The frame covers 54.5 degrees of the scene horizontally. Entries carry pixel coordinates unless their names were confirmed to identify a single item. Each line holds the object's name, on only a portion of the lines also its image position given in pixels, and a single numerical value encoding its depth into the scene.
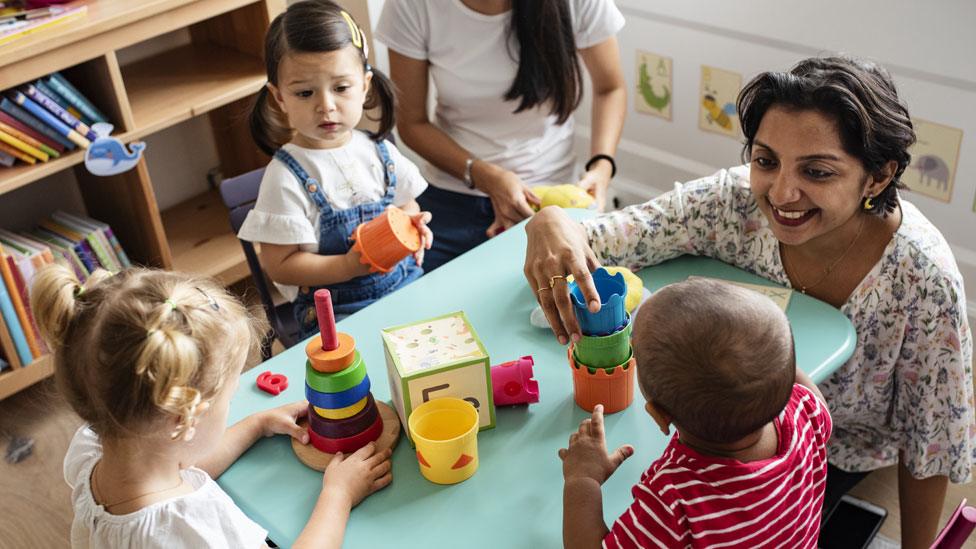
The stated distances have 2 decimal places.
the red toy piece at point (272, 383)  1.48
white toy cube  1.30
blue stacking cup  1.32
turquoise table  1.23
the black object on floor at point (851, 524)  2.00
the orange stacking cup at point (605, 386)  1.35
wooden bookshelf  2.39
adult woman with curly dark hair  1.49
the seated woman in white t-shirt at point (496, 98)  2.24
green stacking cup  1.34
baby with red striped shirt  1.07
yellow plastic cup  1.25
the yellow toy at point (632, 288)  1.53
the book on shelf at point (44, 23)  2.28
